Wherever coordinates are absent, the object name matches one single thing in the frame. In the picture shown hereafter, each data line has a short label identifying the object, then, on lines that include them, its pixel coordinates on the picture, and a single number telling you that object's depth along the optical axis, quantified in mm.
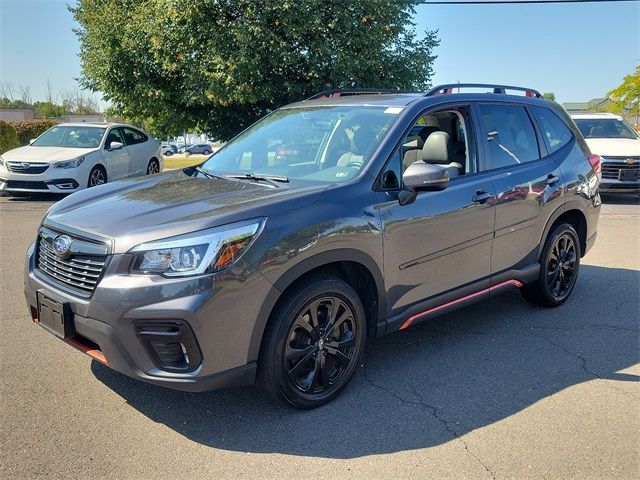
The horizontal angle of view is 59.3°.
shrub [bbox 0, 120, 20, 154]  22156
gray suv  2754
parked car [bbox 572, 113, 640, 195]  11844
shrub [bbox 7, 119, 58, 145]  23984
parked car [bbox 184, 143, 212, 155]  54250
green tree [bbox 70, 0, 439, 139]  13328
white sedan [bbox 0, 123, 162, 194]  11031
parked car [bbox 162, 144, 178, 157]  55406
